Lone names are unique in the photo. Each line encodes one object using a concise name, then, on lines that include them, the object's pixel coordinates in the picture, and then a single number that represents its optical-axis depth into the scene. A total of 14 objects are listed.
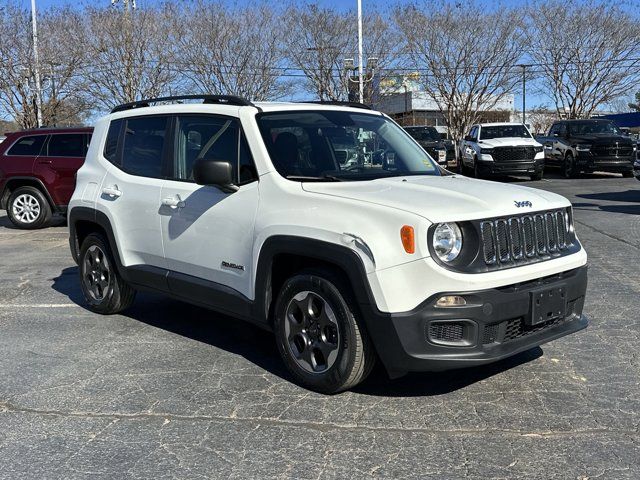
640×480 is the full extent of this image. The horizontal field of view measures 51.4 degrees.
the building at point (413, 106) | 31.17
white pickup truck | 20.05
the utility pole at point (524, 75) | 31.24
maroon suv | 12.34
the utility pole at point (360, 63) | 28.11
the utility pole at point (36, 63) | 25.97
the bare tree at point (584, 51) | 31.16
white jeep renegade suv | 3.60
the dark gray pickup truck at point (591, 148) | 20.36
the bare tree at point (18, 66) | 26.67
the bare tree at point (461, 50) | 28.83
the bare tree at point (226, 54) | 27.80
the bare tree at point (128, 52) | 26.89
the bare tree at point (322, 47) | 28.84
